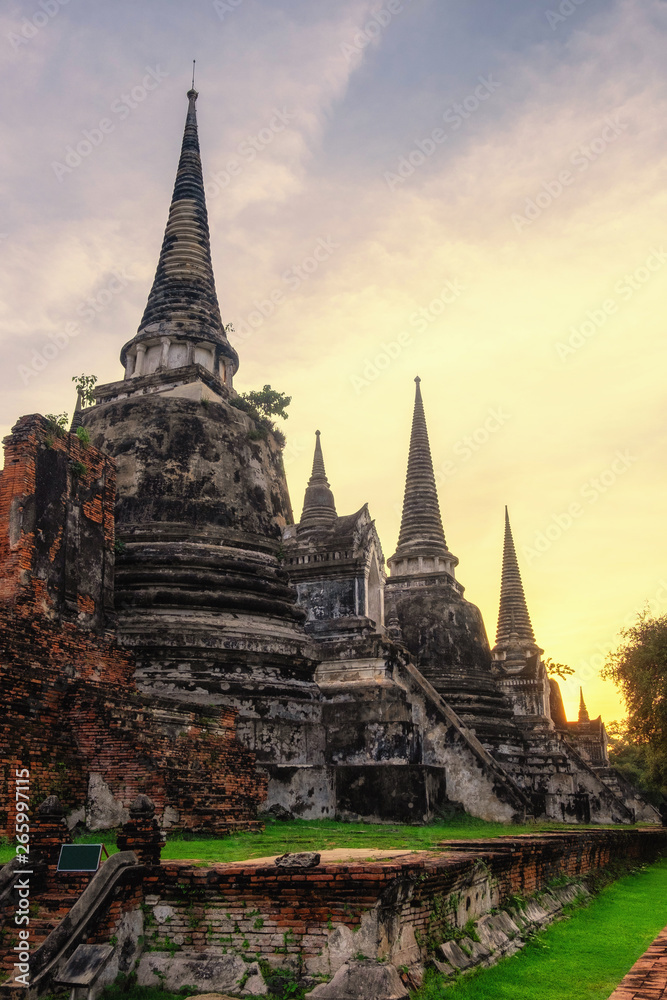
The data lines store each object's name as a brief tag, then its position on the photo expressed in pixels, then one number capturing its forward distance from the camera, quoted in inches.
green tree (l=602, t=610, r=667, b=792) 981.8
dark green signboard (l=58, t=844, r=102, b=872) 287.6
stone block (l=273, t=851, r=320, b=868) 279.6
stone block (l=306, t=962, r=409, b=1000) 234.1
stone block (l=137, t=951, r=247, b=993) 273.3
